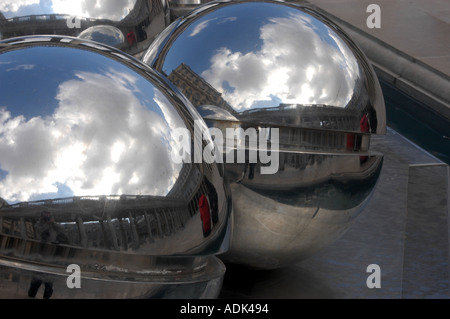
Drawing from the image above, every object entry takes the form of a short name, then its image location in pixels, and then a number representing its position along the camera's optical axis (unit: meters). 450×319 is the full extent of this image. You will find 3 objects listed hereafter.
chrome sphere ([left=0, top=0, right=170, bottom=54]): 3.52
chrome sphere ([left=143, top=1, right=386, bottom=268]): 2.44
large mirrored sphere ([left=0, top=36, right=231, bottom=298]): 1.73
